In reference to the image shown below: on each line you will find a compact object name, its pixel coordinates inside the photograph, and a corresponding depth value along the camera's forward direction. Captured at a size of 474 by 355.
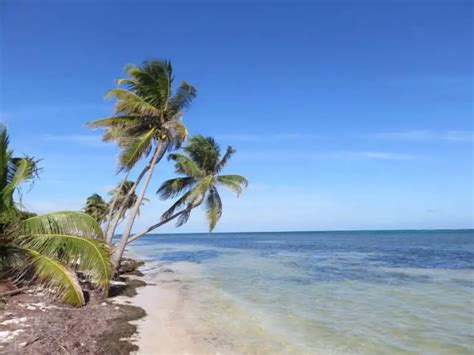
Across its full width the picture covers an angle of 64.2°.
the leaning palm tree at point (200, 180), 17.73
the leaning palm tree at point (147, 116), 14.45
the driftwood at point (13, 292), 8.38
